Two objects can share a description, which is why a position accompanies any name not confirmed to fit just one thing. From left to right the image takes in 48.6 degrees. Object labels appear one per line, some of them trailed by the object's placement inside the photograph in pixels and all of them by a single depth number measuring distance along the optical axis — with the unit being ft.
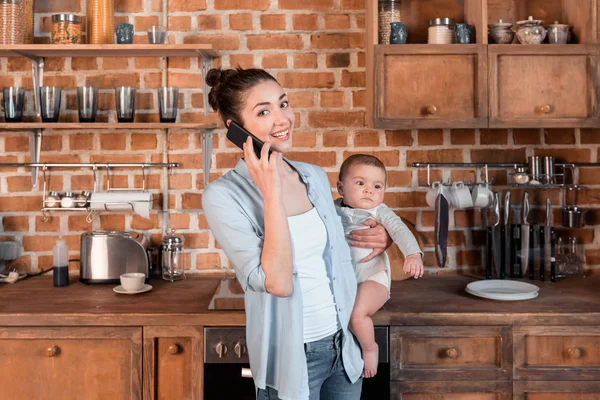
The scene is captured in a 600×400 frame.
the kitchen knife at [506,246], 8.68
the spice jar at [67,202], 8.82
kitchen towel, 8.66
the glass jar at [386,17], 8.41
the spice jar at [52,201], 8.92
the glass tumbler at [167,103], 8.36
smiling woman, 5.20
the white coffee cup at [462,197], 8.68
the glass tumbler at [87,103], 8.39
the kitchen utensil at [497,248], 8.66
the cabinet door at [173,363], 6.95
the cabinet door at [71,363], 7.00
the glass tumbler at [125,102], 8.32
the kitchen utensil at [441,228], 8.32
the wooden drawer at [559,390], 7.05
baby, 6.50
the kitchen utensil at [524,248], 8.61
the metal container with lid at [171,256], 8.75
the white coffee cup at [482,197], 8.71
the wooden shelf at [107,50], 8.20
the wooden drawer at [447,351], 7.02
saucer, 7.85
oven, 6.83
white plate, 7.47
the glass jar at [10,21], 8.36
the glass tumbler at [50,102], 8.38
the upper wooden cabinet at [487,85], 8.10
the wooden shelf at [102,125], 8.24
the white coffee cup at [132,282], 7.79
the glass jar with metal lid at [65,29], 8.36
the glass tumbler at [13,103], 8.39
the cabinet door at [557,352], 7.02
